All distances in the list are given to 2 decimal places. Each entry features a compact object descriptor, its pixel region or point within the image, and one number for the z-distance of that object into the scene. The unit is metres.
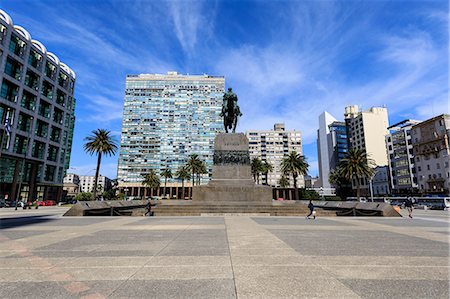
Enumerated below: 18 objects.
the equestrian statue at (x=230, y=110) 28.59
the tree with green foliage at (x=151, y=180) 87.38
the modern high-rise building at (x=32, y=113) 52.50
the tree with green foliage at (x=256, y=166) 82.07
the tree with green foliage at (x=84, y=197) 56.50
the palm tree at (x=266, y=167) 84.53
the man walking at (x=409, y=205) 20.37
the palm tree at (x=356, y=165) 52.97
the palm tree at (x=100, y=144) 45.56
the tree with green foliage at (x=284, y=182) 99.97
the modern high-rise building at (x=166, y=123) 125.12
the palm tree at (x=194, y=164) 77.50
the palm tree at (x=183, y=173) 90.62
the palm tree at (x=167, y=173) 96.00
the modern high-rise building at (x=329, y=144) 142.62
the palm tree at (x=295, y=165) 65.31
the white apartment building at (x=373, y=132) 122.12
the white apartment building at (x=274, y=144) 147.50
